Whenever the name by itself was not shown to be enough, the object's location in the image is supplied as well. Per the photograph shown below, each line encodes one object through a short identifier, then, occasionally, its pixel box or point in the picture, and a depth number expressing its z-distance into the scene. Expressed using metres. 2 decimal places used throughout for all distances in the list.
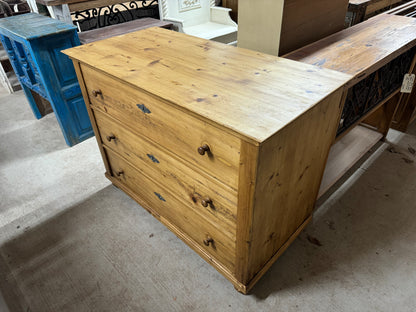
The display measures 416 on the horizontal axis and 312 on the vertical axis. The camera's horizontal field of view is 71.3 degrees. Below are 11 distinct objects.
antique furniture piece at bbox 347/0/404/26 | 2.10
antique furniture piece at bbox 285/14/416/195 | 1.42
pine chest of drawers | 0.94
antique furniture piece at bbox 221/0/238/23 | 3.51
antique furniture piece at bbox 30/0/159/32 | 2.43
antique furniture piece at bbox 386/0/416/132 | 2.30
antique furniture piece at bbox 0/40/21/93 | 3.15
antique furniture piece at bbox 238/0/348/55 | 1.36
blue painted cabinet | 2.02
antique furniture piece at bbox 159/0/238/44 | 3.11
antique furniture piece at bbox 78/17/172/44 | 2.46
